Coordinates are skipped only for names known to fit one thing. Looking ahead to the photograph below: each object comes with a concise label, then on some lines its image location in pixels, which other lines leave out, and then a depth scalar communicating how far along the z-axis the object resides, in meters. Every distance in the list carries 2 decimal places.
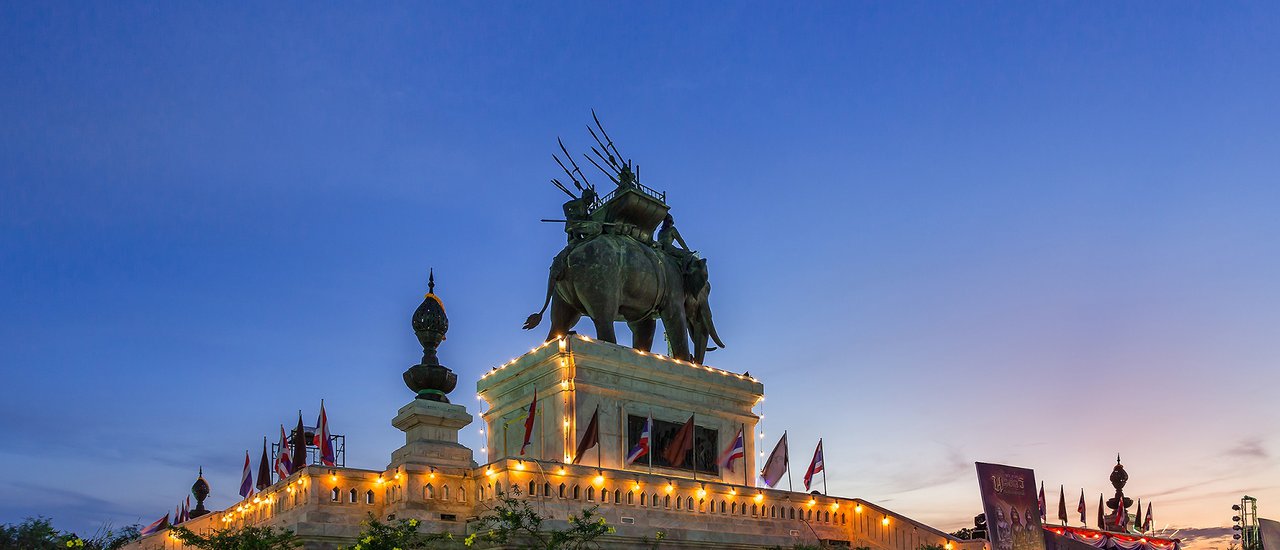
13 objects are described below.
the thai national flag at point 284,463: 33.00
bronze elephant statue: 43.72
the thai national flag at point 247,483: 35.38
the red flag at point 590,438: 36.19
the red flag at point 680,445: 38.00
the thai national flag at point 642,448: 36.19
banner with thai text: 32.16
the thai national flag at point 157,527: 41.12
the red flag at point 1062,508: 51.25
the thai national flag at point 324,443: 33.22
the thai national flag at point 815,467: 39.28
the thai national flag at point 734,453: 38.47
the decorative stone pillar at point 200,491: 47.75
